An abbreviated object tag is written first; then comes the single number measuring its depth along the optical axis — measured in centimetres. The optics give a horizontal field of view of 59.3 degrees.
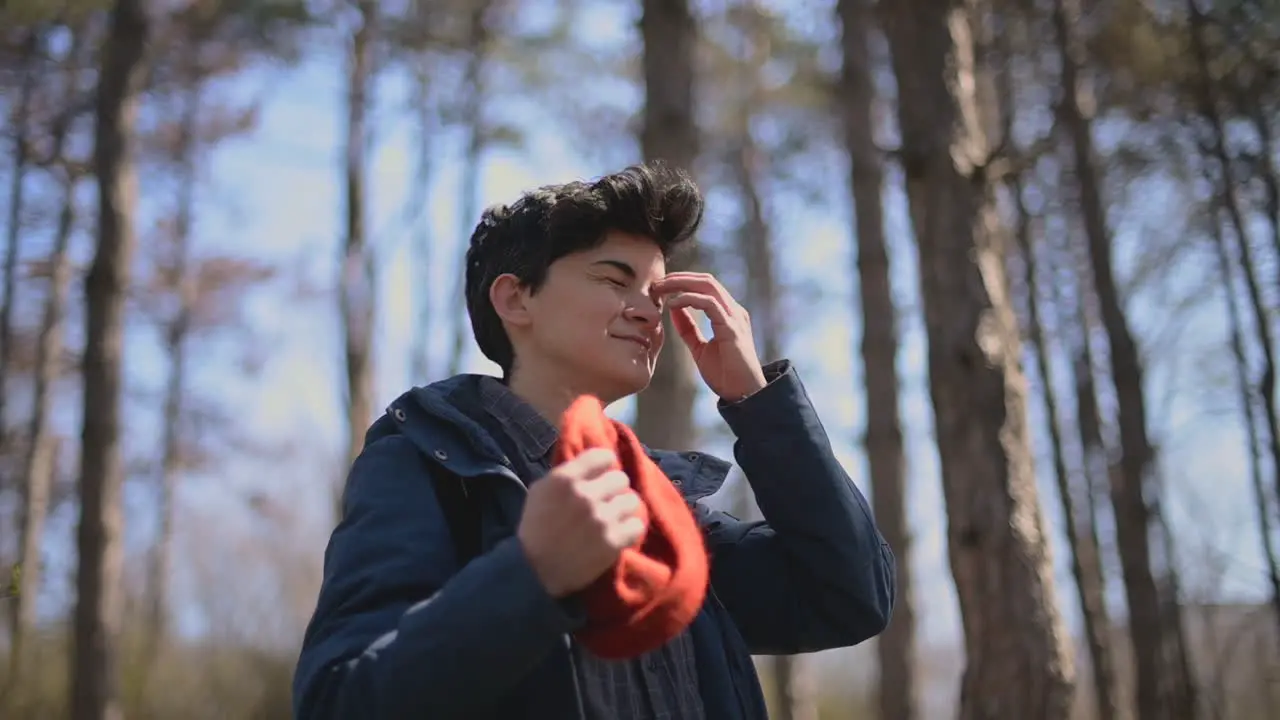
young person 120
